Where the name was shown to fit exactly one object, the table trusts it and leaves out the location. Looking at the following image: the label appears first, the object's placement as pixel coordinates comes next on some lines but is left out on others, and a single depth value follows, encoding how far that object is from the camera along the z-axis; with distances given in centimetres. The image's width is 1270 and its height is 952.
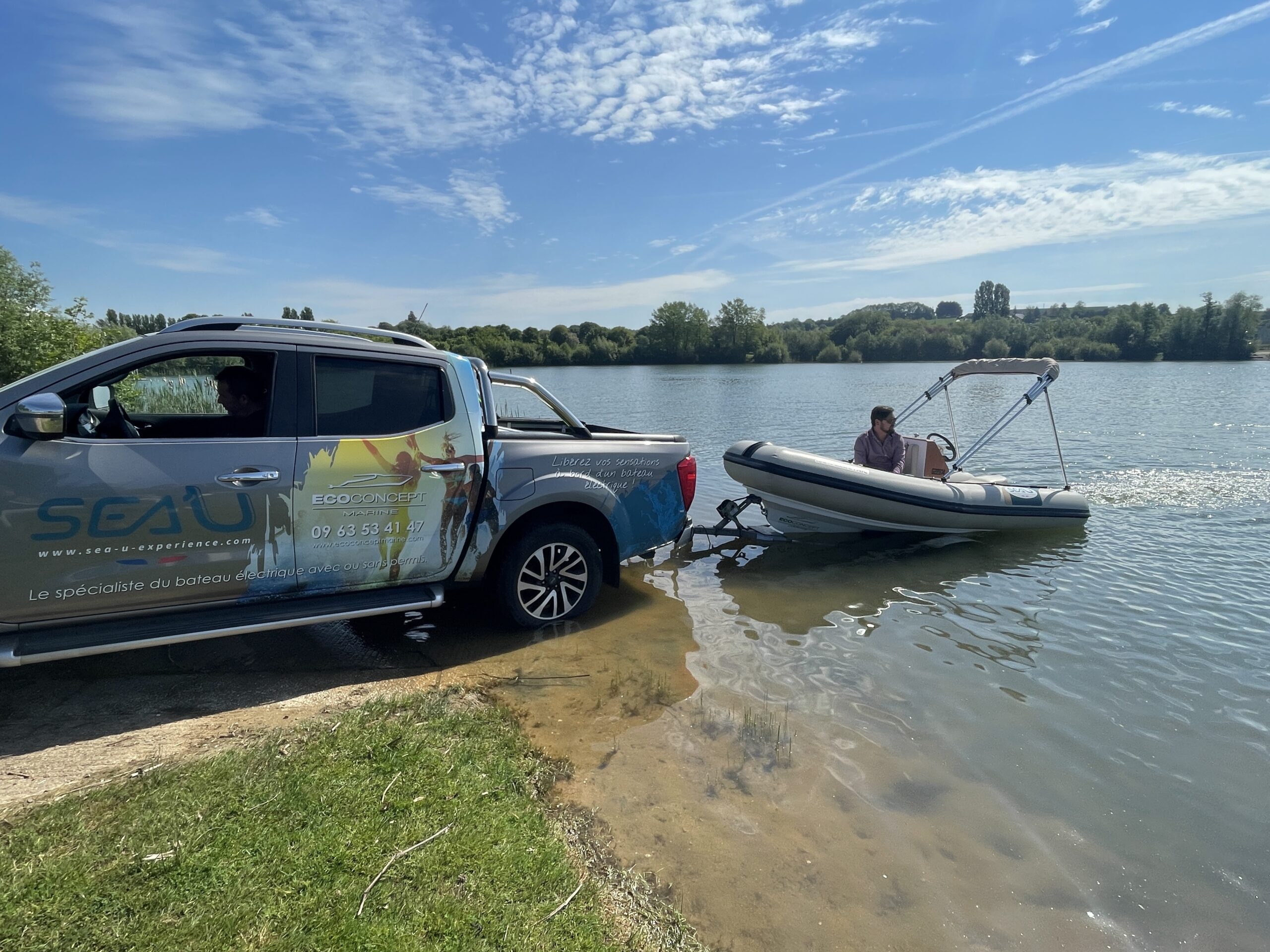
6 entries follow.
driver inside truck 405
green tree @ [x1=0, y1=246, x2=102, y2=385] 1802
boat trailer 873
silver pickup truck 341
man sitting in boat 942
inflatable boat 850
